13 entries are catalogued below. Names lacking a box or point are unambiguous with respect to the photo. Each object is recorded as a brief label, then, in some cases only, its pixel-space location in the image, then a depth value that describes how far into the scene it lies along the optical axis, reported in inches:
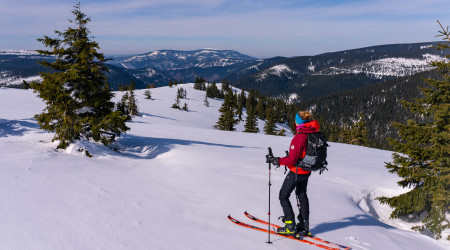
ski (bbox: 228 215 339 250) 206.5
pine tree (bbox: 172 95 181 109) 3072.6
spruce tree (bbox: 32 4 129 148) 432.5
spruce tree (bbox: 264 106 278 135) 2270.9
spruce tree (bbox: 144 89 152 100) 3522.1
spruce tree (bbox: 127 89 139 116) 2030.8
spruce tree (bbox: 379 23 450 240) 328.2
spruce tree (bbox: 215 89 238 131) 2069.3
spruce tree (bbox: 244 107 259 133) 2288.4
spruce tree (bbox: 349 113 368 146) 1827.1
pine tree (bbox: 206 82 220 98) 4744.1
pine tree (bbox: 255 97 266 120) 3919.8
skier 198.5
